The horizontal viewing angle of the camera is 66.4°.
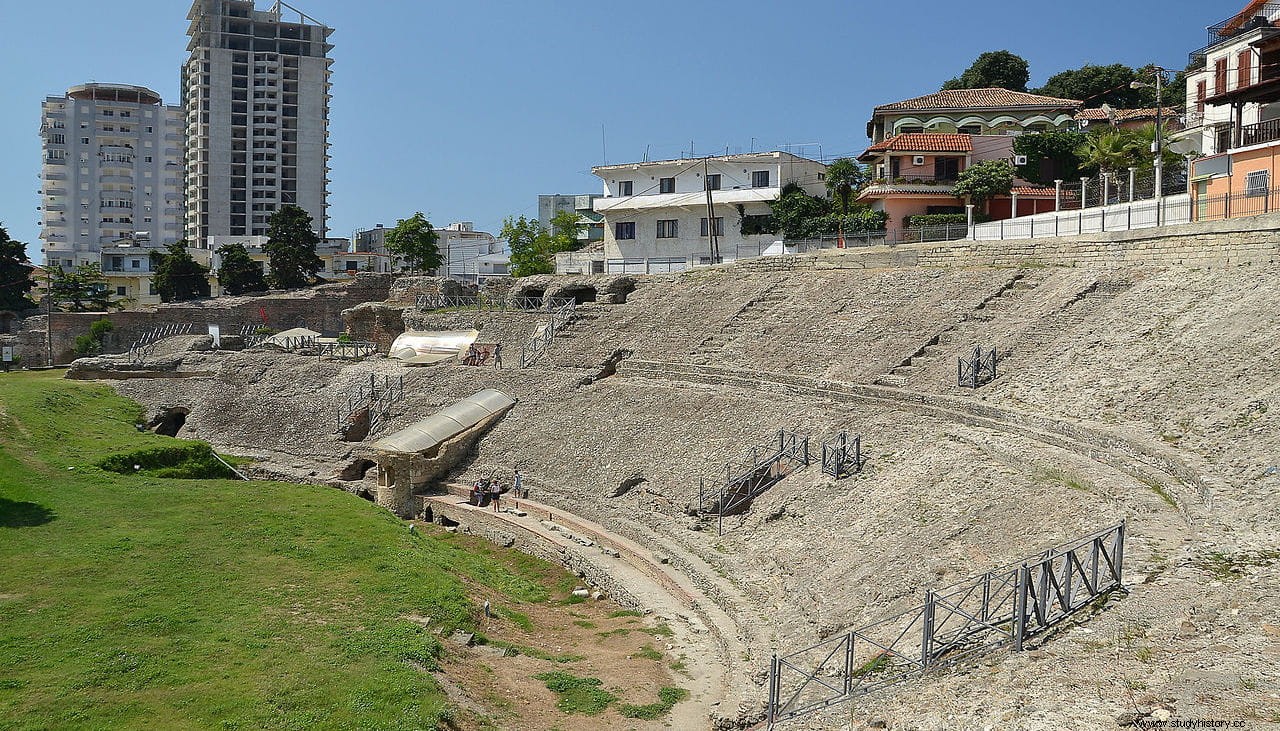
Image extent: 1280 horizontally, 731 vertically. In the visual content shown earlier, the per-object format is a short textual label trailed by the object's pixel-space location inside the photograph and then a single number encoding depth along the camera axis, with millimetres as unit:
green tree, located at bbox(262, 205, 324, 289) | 74812
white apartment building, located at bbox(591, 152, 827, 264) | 55125
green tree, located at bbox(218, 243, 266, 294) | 73500
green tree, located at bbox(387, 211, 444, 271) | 75500
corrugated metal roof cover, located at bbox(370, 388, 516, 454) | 35094
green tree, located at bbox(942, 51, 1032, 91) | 75875
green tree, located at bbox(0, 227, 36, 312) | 69250
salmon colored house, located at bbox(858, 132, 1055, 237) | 47250
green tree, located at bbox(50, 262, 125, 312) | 72250
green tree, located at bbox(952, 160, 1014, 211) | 43969
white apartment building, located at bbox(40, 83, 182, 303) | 120562
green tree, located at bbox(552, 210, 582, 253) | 77500
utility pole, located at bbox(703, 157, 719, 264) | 53647
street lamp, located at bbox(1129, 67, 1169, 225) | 31542
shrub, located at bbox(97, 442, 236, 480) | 34625
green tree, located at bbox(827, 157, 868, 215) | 53156
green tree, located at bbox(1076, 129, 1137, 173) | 42031
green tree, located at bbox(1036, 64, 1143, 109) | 66250
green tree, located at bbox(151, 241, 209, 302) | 71938
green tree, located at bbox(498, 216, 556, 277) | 68288
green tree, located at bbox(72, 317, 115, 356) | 61906
